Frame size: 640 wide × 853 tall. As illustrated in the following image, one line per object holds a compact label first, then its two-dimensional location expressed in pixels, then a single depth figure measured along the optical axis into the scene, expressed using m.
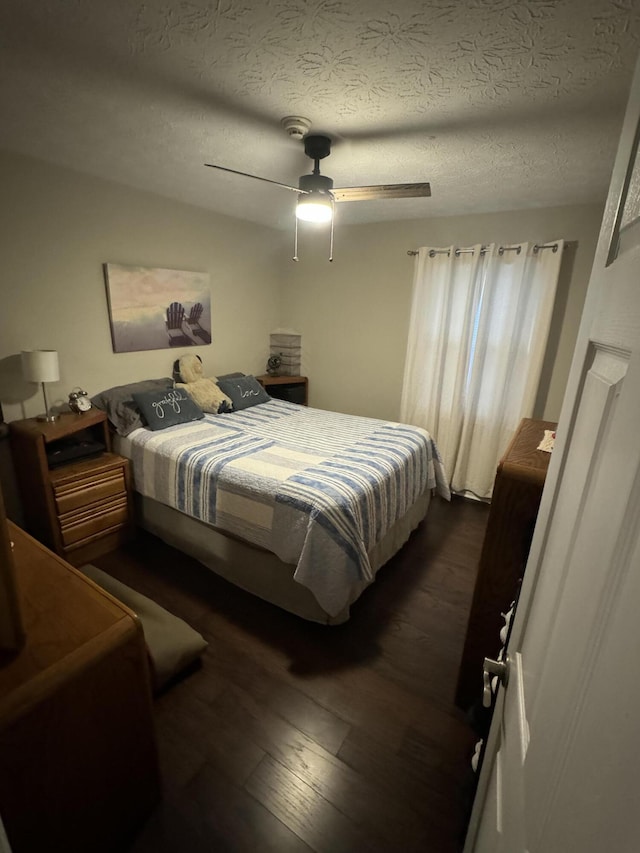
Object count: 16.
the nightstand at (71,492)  2.27
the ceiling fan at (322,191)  1.90
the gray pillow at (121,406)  2.71
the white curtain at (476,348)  2.97
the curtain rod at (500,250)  2.82
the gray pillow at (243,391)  3.49
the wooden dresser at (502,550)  1.32
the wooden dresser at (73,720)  0.83
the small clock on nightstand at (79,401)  2.59
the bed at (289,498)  1.85
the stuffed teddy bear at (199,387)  3.29
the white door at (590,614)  0.32
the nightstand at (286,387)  4.12
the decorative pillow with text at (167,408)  2.76
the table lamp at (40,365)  2.26
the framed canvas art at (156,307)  2.88
